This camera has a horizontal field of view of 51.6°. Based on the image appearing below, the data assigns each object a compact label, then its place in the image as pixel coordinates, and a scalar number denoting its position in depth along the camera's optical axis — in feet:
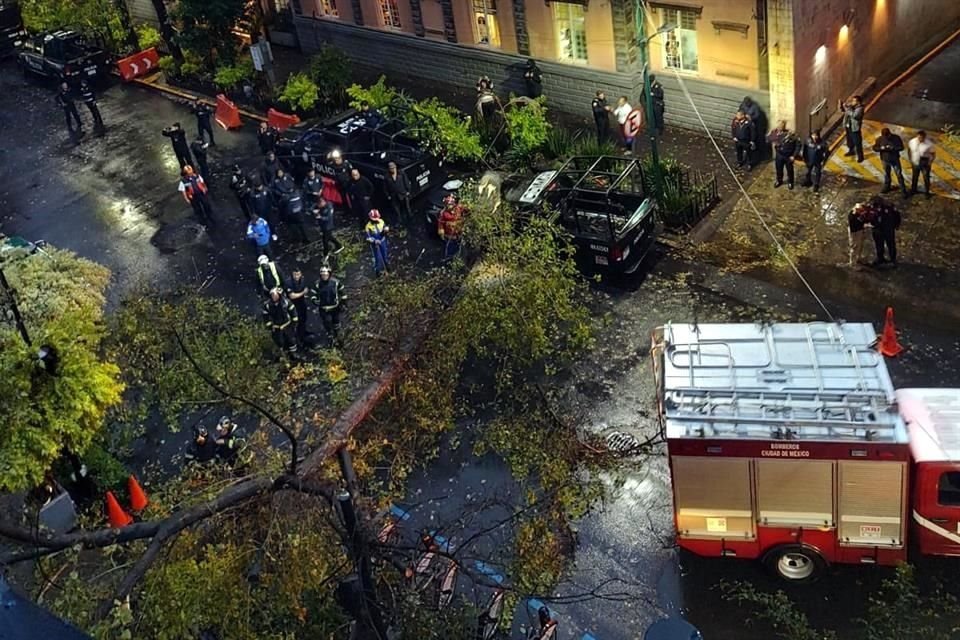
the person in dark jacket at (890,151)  68.64
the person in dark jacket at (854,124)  73.36
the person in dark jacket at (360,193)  75.15
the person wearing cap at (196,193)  80.64
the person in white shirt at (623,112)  79.30
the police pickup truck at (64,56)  113.29
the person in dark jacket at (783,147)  71.72
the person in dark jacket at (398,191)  75.66
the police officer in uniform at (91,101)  100.81
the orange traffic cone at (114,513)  52.37
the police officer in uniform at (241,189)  78.38
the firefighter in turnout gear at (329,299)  62.82
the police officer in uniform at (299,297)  63.67
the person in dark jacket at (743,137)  75.36
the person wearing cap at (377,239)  69.21
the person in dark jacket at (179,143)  86.22
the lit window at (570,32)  86.69
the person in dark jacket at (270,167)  78.44
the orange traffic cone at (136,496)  54.49
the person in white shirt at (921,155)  67.72
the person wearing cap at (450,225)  67.67
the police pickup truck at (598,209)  64.69
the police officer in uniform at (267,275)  63.87
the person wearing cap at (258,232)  72.43
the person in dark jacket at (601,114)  81.20
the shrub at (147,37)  118.62
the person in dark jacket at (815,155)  70.74
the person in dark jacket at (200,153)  85.40
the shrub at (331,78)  96.32
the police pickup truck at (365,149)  78.84
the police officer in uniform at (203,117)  91.91
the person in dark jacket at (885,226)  61.57
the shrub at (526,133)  79.66
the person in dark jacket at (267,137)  85.15
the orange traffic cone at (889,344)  56.54
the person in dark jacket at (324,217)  72.59
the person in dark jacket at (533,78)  89.45
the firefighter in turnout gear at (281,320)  61.98
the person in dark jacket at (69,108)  101.20
